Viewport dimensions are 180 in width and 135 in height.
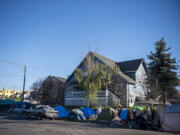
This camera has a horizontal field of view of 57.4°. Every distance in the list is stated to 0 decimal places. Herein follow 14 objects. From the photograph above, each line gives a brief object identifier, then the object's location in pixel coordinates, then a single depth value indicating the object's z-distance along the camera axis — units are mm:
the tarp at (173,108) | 13272
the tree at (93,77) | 23516
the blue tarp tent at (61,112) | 20672
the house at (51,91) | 33312
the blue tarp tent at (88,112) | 19731
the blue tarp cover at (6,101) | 38078
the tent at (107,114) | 17500
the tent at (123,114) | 17422
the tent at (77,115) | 19000
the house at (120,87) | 27441
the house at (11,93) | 79694
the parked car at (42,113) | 17461
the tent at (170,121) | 12975
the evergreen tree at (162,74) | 26166
